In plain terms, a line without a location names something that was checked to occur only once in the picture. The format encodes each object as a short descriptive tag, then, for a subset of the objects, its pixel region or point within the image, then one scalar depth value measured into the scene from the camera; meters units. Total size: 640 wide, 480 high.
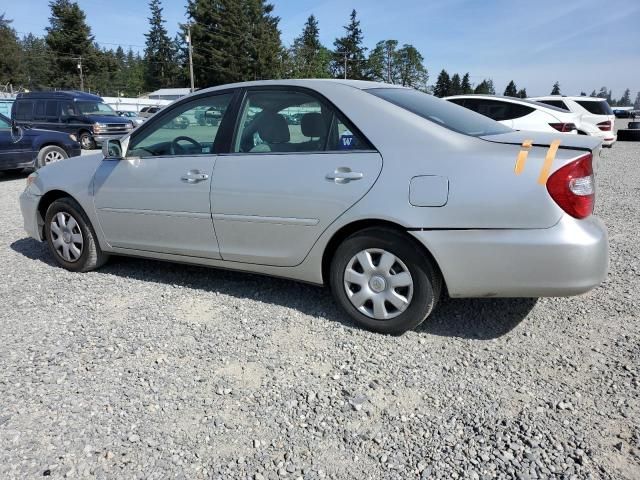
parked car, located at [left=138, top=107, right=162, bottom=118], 35.82
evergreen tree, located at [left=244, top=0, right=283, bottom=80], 73.06
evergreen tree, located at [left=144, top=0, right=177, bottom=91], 95.81
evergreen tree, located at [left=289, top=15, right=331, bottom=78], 82.31
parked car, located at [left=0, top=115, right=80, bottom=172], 10.21
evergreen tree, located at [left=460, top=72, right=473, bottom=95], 106.86
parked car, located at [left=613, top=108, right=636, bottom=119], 59.22
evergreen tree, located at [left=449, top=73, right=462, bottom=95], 103.40
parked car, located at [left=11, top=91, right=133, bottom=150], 16.86
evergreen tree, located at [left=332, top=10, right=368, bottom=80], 97.69
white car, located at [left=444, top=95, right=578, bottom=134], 10.37
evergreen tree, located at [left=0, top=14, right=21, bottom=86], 65.81
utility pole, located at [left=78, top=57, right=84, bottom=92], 68.96
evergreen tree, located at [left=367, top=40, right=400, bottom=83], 103.25
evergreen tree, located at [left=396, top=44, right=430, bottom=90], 110.31
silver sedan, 2.79
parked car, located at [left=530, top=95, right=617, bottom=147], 13.72
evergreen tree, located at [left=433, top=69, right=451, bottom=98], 105.00
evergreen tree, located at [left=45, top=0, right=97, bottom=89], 71.19
